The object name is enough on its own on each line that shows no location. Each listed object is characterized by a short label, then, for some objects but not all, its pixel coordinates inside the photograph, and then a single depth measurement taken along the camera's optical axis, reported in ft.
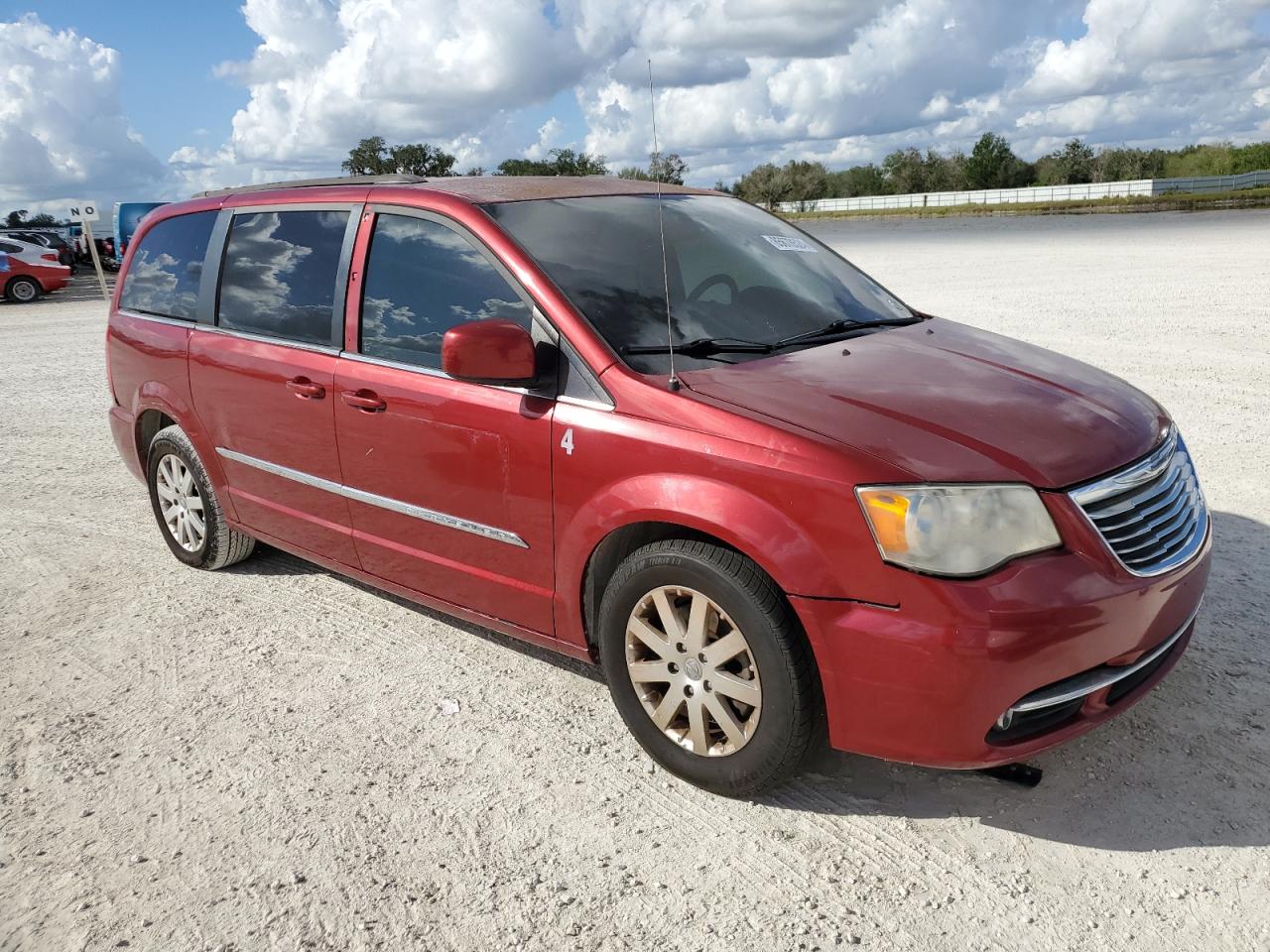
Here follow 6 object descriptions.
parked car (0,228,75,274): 103.64
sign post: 75.25
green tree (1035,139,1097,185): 286.46
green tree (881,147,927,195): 341.41
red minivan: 8.28
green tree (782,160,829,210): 323.98
